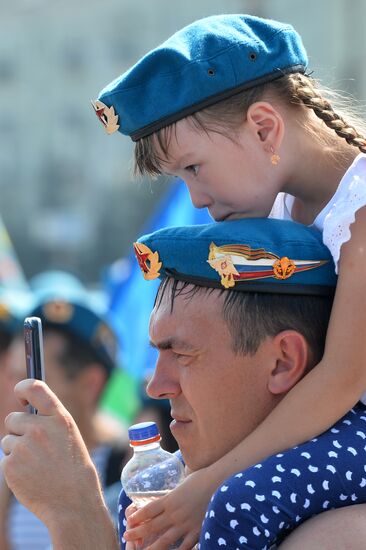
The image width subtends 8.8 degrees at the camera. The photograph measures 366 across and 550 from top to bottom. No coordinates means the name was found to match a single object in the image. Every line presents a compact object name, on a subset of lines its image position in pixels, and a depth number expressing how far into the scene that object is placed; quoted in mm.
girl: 5476
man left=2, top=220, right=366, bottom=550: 5076
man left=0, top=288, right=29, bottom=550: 9351
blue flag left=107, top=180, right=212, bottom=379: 12812
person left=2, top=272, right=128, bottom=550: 10160
